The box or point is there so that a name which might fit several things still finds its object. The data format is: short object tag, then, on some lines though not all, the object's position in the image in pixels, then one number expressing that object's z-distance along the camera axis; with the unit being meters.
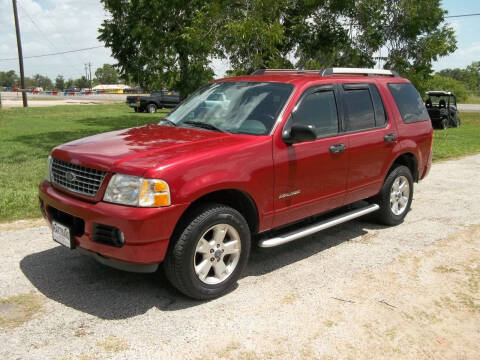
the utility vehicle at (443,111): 20.42
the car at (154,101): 31.55
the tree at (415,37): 11.55
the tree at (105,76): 144.80
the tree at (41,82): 152.25
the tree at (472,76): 74.56
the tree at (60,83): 142.75
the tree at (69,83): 145.55
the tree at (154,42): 16.23
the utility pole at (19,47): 33.38
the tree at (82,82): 144.50
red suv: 3.51
